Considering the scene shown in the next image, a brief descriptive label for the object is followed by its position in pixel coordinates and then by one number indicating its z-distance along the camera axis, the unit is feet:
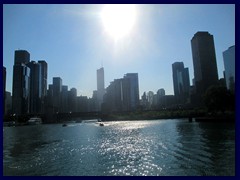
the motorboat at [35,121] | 500.82
